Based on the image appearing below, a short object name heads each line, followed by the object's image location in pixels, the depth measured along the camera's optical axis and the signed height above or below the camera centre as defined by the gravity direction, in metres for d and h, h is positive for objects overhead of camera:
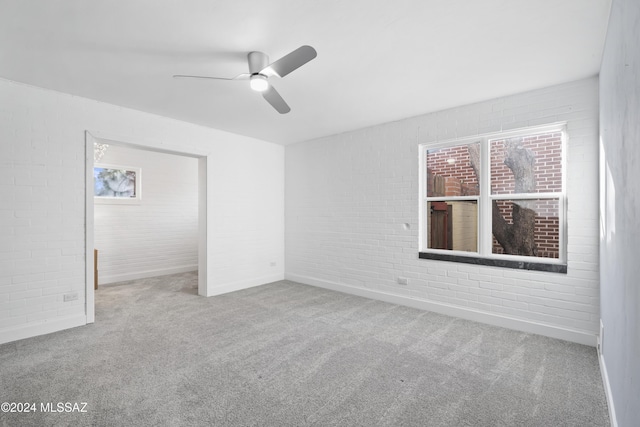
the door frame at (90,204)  3.52 +0.11
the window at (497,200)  3.25 +0.18
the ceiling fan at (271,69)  2.12 +1.12
